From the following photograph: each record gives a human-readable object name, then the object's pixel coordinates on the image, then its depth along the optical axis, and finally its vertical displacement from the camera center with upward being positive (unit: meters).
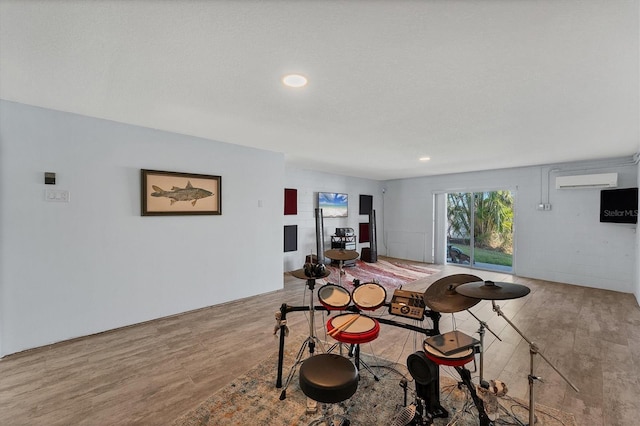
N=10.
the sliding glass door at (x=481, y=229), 6.28 -0.46
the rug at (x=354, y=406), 1.85 -1.41
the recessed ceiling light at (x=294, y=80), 1.99 +0.97
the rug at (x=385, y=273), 5.39 -1.40
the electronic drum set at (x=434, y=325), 1.65 -0.83
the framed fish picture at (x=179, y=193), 3.33 +0.22
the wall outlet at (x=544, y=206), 5.54 +0.09
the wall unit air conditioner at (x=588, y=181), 4.77 +0.53
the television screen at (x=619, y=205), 4.54 +0.09
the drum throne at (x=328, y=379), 1.42 -0.91
